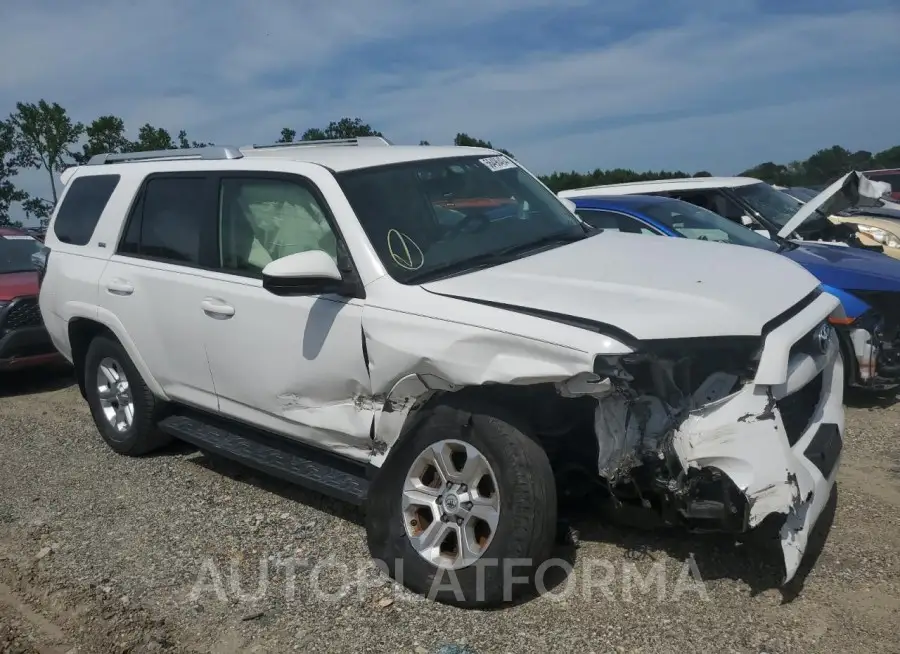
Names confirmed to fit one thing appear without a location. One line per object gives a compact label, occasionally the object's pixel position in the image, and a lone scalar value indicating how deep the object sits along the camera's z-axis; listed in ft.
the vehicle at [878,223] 29.30
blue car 18.29
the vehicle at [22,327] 25.49
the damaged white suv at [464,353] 10.18
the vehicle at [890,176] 49.55
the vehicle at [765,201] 22.81
